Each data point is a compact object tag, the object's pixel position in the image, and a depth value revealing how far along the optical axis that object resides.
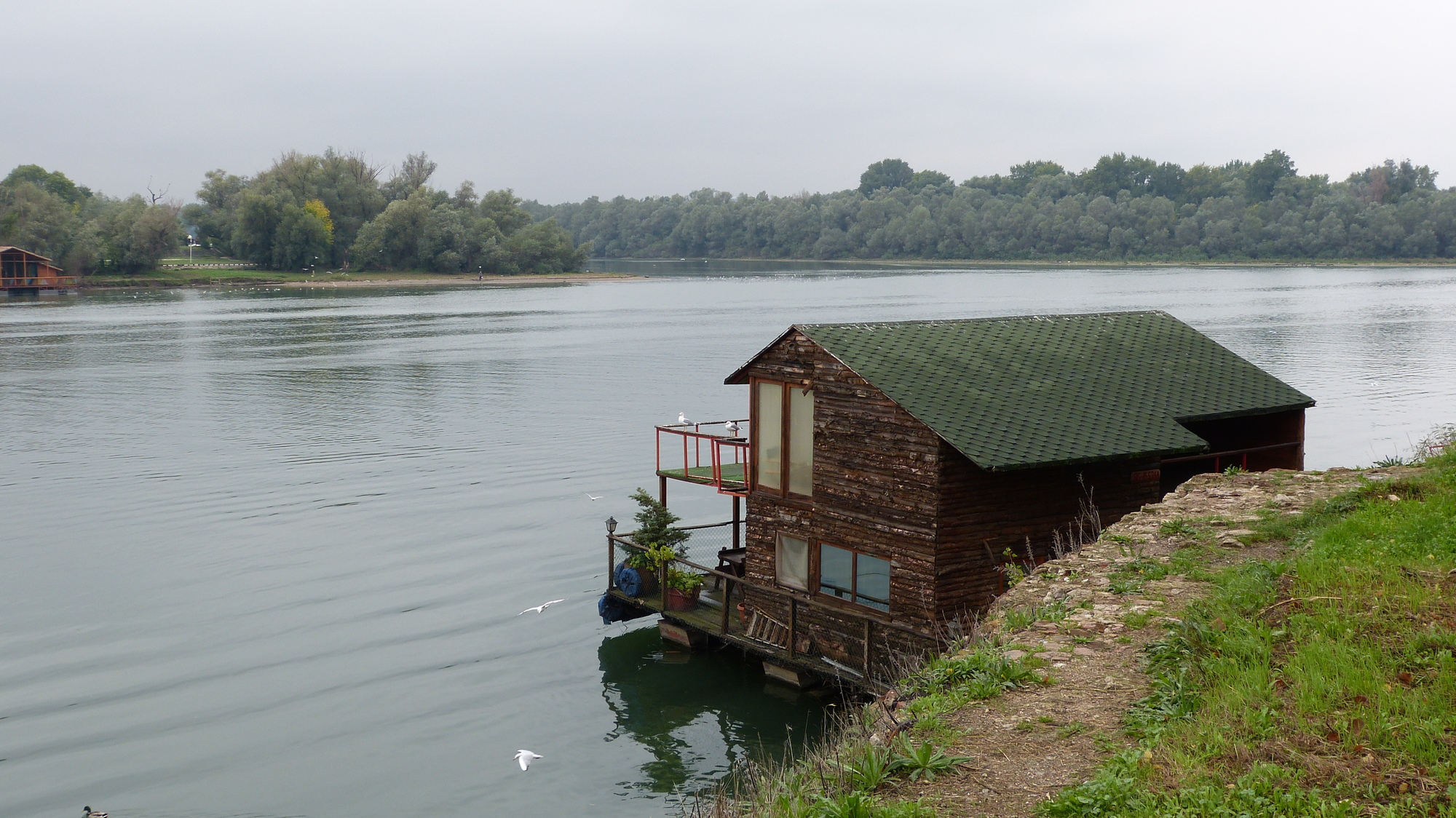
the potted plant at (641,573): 24.62
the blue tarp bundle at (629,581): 24.61
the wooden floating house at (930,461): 19.08
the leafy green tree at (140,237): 161.12
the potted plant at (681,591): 24.19
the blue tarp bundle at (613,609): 25.14
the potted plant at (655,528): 24.69
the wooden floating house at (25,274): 150.00
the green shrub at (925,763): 9.00
